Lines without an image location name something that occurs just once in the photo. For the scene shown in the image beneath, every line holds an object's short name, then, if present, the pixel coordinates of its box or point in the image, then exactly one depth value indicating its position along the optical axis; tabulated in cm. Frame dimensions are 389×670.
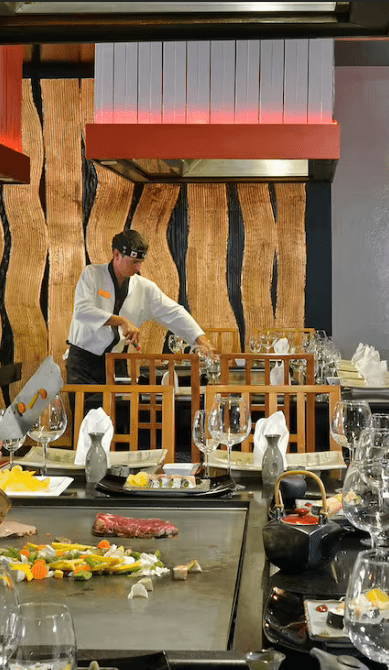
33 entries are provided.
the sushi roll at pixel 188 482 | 238
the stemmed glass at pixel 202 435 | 246
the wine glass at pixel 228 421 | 243
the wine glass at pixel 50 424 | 252
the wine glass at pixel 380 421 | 247
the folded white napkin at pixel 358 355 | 581
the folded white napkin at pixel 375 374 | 485
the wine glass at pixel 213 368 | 478
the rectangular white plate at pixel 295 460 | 264
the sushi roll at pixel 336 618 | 132
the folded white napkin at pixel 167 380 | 410
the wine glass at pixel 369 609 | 102
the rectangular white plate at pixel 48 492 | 230
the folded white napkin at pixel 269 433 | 266
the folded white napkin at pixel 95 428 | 270
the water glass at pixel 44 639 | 94
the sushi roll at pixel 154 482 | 239
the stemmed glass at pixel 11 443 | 237
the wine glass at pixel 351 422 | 249
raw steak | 198
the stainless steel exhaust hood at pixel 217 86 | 562
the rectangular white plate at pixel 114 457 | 273
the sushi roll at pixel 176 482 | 238
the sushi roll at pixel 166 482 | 239
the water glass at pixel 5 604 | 97
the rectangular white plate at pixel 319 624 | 128
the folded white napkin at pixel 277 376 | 479
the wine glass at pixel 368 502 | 162
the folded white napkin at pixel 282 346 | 582
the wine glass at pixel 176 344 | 607
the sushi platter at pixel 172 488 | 231
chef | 559
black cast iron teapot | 166
